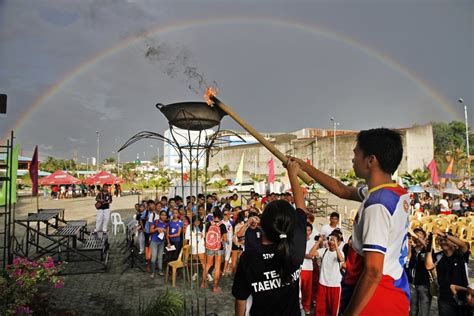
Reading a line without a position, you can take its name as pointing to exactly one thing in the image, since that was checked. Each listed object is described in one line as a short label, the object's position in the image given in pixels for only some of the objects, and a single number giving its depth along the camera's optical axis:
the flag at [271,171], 18.30
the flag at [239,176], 18.92
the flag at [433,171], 19.18
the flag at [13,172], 6.55
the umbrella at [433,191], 20.82
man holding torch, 1.75
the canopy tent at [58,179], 19.65
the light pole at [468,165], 34.48
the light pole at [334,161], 43.96
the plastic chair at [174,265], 7.74
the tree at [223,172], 48.33
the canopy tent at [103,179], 21.51
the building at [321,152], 37.59
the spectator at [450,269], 4.35
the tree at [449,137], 56.09
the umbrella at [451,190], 16.84
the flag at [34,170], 9.98
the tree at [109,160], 86.50
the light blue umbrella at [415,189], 18.92
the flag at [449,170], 20.05
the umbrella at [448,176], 19.62
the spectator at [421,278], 5.22
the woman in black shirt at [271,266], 2.09
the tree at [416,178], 30.19
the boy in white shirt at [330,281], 5.31
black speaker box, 4.84
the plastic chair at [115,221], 14.52
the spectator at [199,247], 8.04
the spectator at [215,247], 7.51
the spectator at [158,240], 8.25
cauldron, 3.98
